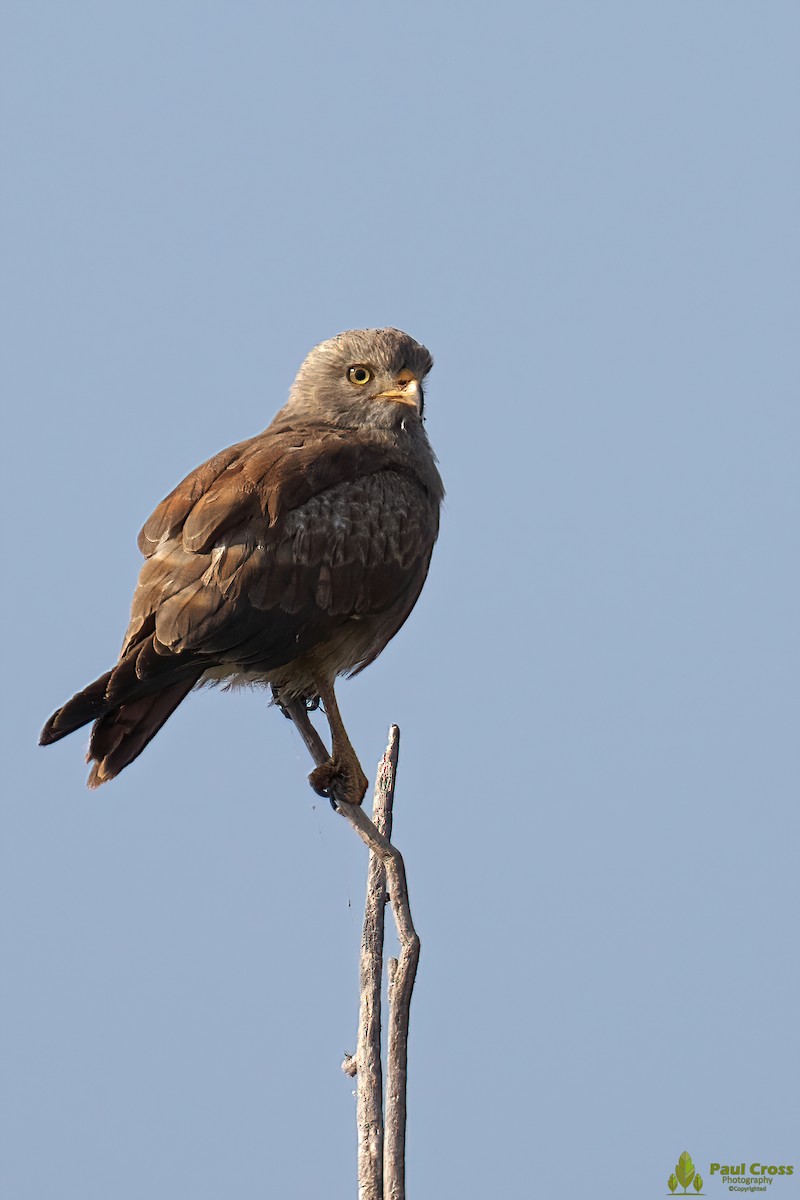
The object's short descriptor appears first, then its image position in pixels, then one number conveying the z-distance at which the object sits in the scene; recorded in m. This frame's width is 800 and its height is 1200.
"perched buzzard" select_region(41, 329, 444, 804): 13.49
